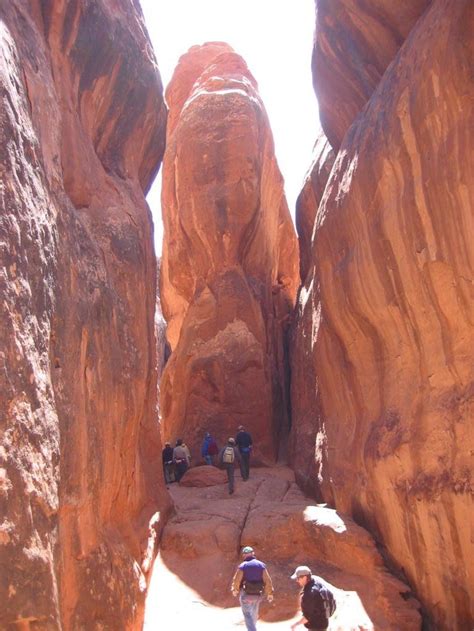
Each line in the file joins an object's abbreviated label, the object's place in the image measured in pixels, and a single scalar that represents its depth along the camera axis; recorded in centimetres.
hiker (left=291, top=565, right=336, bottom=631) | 644
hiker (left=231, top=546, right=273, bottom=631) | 734
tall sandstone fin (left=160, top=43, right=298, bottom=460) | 1839
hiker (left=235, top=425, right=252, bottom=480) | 1466
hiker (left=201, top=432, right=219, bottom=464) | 1591
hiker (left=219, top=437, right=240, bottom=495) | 1310
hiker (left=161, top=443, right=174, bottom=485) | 1582
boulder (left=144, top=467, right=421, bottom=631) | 877
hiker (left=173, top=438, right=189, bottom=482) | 1560
